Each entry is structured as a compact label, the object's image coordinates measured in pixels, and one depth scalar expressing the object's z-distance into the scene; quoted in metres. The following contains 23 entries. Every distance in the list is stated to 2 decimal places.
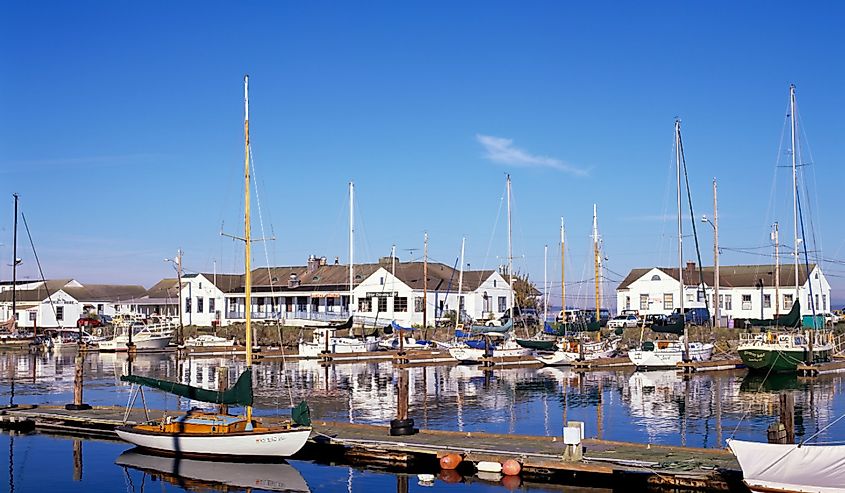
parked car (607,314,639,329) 90.19
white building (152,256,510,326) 97.50
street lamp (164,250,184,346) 92.88
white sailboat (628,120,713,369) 66.81
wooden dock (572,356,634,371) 68.62
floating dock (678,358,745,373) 65.81
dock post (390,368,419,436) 32.00
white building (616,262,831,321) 95.06
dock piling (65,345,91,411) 39.50
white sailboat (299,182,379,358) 77.56
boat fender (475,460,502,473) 27.59
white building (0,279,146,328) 118.88
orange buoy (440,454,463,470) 28.11
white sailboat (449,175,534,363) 73.00
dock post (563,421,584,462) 26.91
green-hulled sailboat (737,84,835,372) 61.04
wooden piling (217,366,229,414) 33.31
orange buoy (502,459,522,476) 27.27
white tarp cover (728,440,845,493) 21.94
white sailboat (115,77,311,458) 29.88
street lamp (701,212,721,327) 76.69
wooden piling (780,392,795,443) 25.88
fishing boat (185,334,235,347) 86.50
